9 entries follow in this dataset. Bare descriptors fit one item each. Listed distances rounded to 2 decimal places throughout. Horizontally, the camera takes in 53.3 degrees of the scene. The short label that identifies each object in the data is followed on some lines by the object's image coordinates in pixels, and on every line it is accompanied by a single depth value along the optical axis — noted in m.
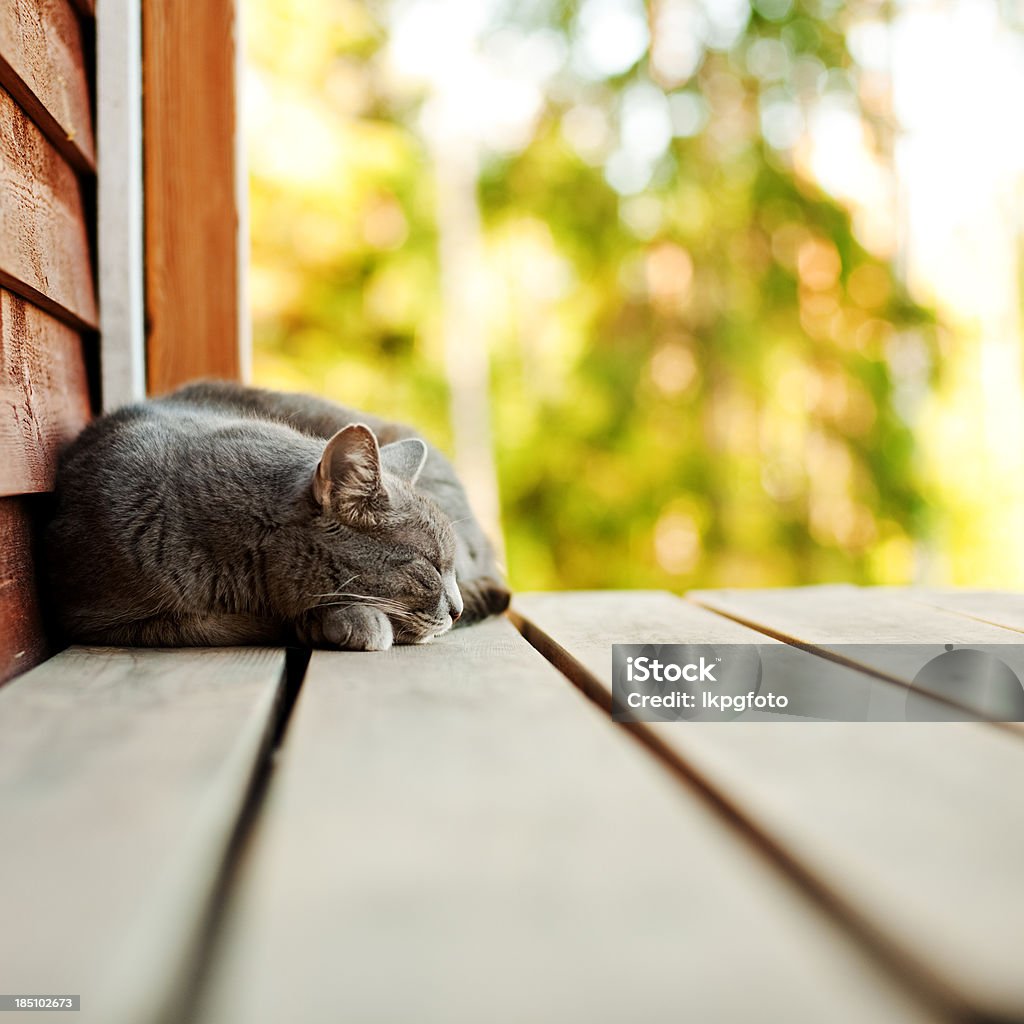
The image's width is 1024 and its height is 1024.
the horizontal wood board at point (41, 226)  1.38
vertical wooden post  2.08
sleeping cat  1.44
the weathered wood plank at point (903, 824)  0.52
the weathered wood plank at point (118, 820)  0.52
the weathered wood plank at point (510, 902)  0.49
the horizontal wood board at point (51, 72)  1.39
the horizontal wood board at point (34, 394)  1.36
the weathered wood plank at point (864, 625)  1.29
